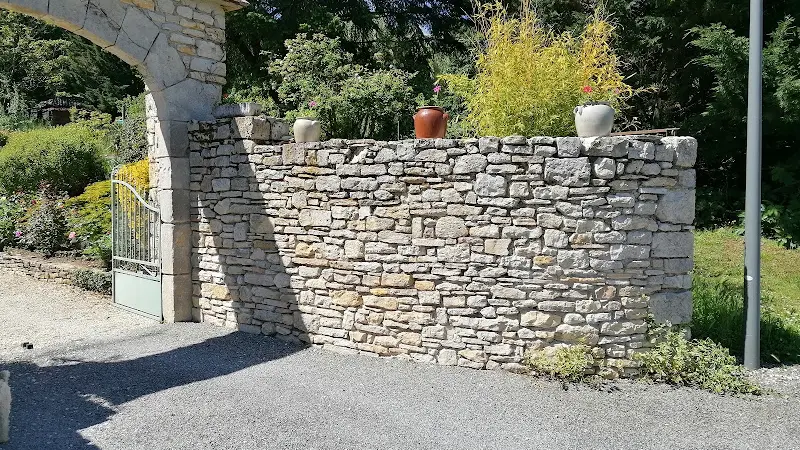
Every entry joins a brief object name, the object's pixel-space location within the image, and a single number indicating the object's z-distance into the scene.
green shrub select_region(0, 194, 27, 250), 10.74
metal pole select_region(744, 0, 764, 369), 5.11
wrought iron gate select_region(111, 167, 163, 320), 7.13
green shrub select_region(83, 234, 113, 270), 8.91
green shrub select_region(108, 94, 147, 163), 10.38
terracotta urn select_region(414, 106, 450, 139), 5.54
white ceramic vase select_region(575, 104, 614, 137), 4.89
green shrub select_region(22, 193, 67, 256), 10.11
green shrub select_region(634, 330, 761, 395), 4.77
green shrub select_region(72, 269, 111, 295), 8.63
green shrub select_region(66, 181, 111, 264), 9.45
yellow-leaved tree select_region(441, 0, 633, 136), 5.79
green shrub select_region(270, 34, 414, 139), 9.06
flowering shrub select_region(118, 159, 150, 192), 8.59
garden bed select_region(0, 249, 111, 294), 8.70
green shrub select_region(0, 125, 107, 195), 11.41
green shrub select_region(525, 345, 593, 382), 4.79
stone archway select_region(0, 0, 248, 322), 6.20
